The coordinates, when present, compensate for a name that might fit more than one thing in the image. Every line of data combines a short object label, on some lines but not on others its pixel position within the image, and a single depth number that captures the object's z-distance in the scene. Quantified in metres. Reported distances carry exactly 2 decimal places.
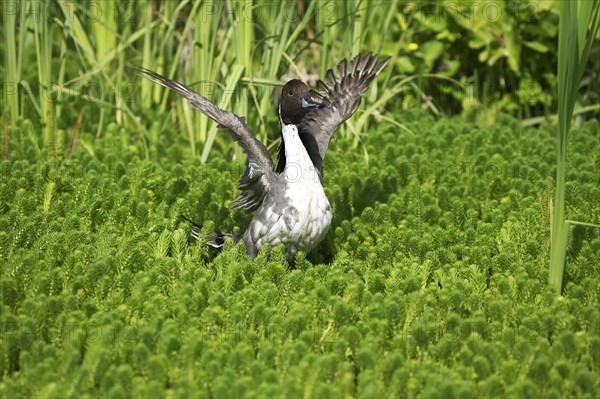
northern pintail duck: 9.86
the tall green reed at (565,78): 8.32
